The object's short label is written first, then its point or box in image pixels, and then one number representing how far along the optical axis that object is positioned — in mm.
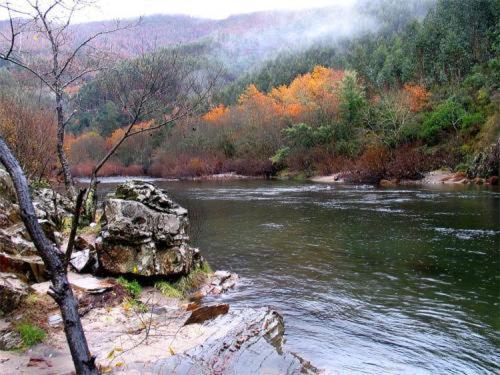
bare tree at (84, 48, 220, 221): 12383
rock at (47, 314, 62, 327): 6403
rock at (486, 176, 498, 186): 32750
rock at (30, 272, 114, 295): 7516
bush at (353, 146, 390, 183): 42844
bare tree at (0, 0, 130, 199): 12352
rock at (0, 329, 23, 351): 5445
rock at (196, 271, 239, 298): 9969
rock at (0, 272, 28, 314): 6121
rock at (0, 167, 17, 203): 9062
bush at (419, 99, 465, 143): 46938
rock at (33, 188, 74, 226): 12628
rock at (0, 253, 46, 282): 7254
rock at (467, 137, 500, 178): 34150
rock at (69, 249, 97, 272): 9461
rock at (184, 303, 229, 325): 7086
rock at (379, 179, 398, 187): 38281
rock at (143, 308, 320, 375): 5438
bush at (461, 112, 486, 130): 43719
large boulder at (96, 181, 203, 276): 9523
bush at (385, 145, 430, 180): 41438
